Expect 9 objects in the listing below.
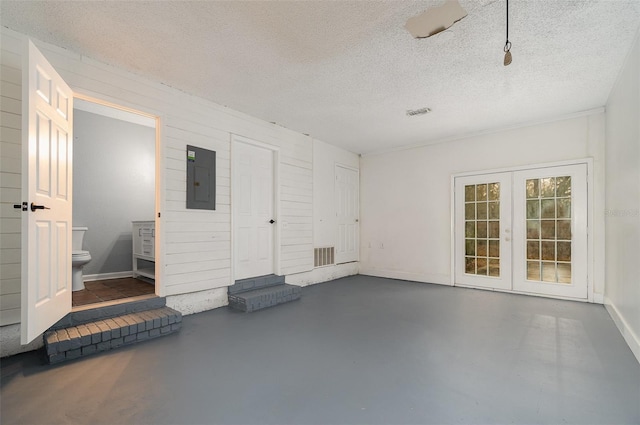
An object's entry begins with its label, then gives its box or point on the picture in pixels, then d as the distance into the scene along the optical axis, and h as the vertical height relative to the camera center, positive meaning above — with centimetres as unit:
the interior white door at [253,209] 442 +6
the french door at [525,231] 445 -26
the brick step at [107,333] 246 -107
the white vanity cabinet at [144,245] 470 -53
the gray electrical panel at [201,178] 380 +45
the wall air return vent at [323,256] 571 -83
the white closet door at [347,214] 630 -1
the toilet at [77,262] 402 -66
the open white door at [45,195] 211 +14
